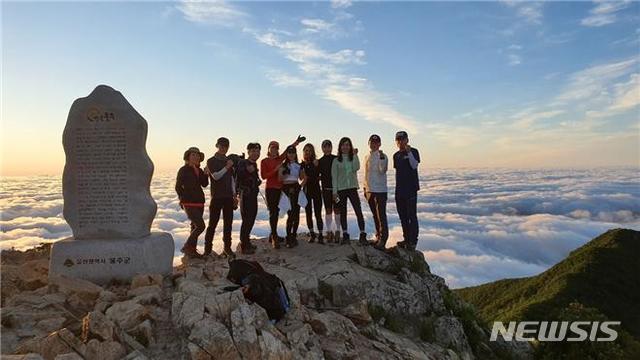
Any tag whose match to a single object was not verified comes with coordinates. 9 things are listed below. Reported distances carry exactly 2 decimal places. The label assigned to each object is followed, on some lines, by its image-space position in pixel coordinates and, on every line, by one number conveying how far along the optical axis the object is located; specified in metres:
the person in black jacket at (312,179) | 11.88
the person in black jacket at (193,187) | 10.66
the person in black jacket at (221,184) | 10.73
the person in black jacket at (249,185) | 11.03
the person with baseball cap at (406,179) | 11.52
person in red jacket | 11.44
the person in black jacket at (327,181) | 11.84
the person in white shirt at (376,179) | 11.48
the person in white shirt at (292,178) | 11.44
